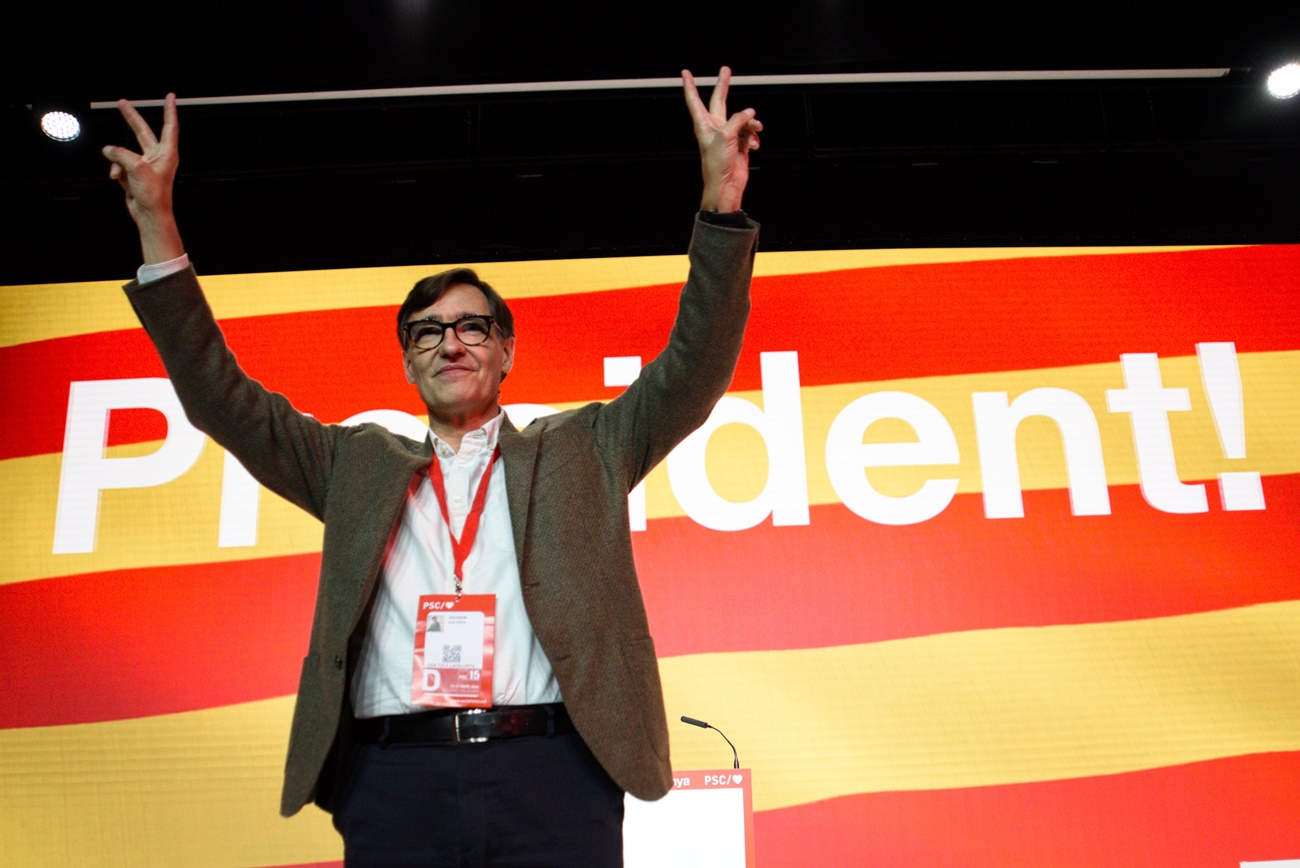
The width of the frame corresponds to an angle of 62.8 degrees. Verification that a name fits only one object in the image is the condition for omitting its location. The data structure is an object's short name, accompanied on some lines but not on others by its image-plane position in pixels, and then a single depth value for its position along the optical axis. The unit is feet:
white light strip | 11.12
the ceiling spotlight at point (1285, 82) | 11.25
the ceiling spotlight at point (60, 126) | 11.40
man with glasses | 4.14
